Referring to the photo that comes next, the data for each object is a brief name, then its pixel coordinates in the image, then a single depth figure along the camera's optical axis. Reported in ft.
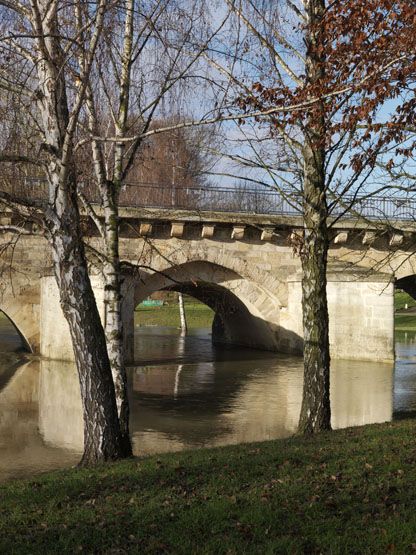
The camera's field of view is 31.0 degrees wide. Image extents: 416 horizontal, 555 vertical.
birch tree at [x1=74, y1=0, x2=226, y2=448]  27.96
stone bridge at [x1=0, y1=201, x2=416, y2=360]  70.54
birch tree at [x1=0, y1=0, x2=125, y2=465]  24.58
